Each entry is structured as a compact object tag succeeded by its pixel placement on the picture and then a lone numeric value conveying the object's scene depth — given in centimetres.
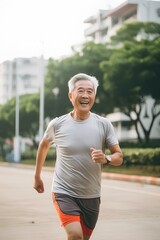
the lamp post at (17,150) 5428
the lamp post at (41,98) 4500
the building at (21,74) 12395
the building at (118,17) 6781
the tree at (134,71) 3891
